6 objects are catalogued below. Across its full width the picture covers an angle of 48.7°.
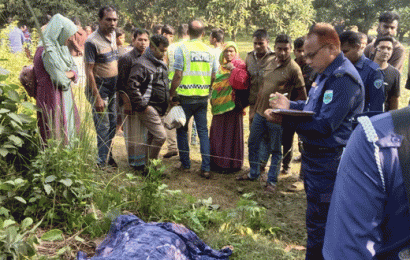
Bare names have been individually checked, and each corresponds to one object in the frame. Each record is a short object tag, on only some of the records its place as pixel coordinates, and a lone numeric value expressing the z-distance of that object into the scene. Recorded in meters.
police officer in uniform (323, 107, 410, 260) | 1.16
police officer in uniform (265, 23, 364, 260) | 3.05
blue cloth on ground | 2.71
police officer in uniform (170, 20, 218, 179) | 5.47
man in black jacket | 5.23
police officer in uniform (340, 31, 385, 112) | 4.15
